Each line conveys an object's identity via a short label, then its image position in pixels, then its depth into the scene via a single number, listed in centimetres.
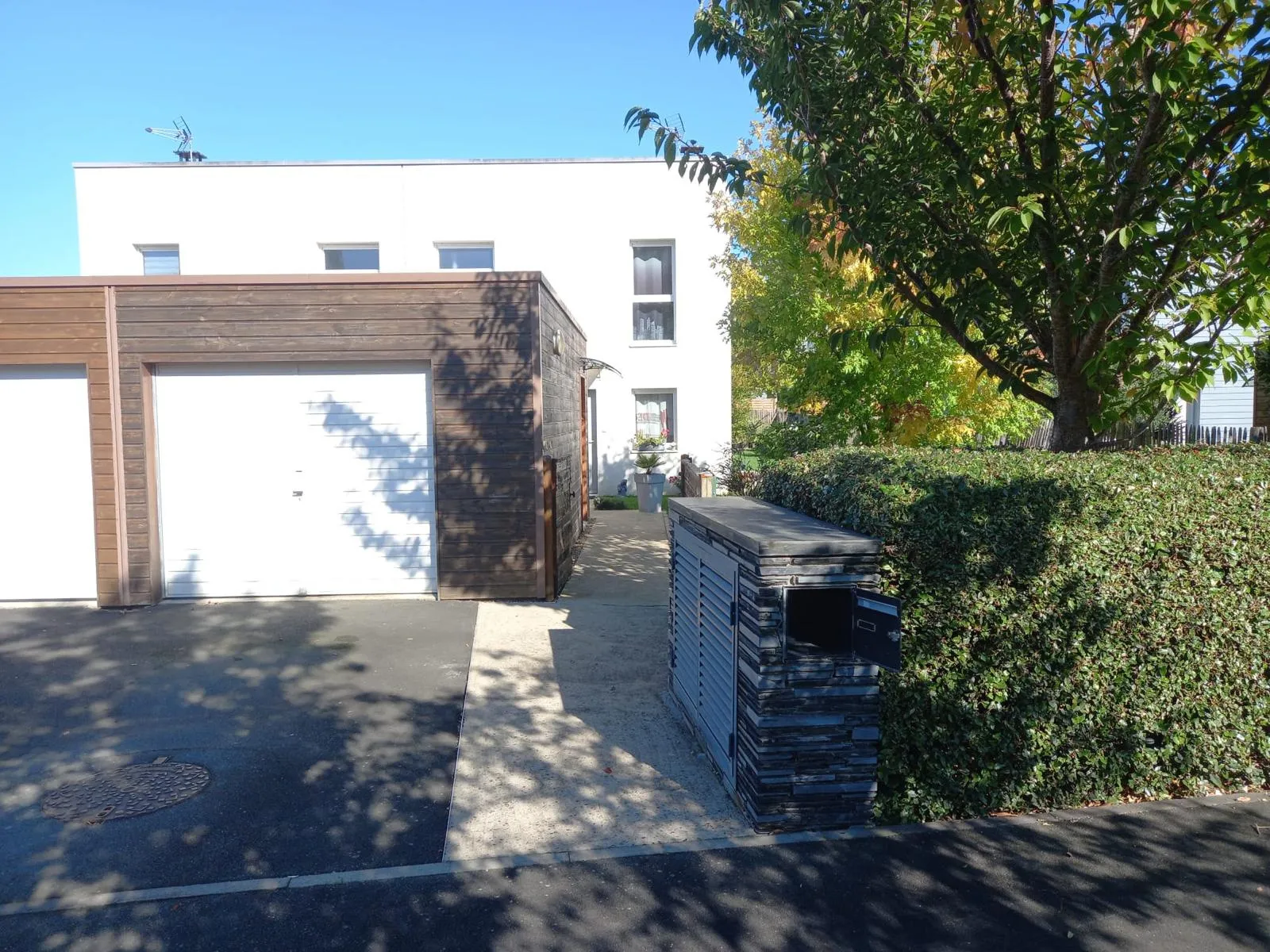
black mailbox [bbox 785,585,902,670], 397
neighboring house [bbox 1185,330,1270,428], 2138
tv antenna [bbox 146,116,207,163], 2317
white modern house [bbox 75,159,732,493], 1798
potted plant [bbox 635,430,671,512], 1744
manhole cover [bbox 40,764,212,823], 467
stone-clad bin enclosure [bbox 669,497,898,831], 427
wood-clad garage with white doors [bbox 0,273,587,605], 906
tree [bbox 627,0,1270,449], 501
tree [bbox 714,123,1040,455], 1023
